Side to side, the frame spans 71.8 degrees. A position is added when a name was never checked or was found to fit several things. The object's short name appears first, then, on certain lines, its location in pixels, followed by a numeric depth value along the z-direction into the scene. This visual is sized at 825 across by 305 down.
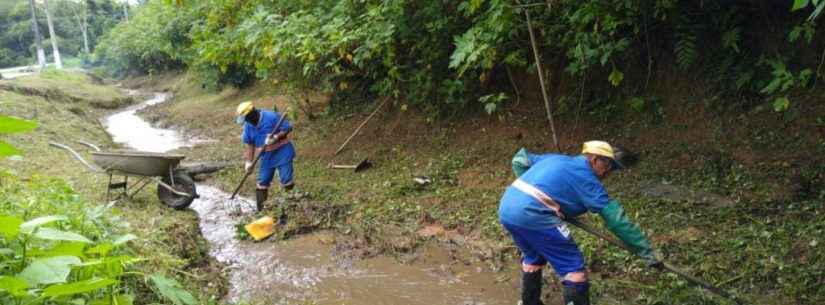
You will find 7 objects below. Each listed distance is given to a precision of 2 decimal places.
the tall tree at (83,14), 52.66
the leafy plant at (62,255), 2.11
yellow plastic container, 6.84
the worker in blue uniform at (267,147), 7.73
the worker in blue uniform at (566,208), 3.96
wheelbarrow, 7.22
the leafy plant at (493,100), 7.01
